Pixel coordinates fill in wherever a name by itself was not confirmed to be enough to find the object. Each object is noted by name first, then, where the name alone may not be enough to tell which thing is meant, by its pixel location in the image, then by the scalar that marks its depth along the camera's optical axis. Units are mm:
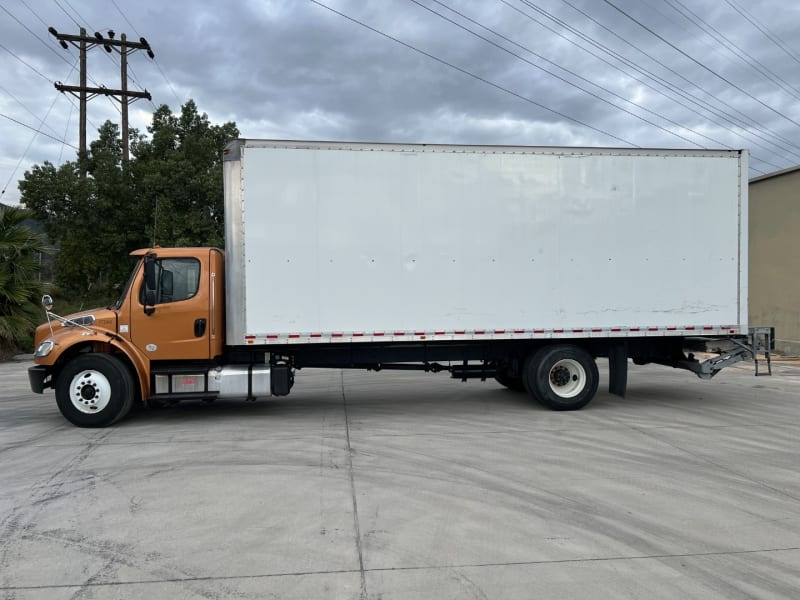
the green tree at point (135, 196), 21562
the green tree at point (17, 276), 15367
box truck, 8117
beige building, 17344
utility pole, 26255
